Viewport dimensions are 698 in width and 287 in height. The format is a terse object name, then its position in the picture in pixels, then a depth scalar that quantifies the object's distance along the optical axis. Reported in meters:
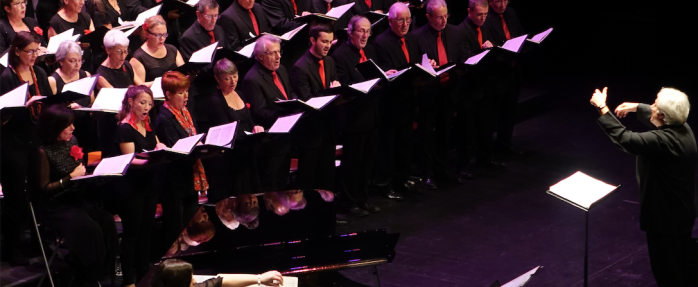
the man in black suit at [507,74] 16.39
